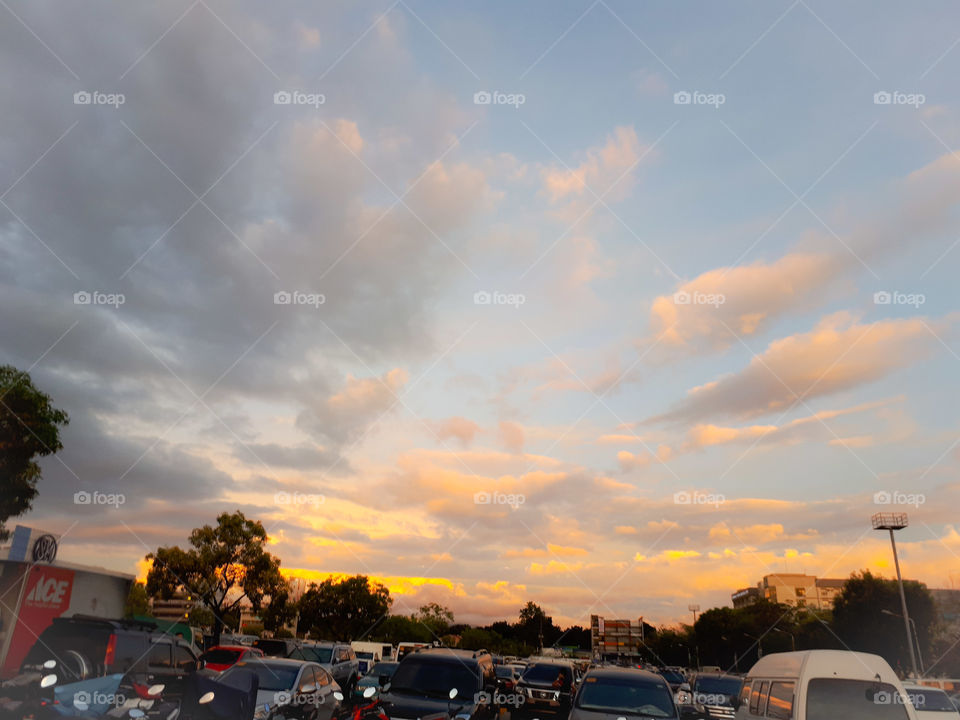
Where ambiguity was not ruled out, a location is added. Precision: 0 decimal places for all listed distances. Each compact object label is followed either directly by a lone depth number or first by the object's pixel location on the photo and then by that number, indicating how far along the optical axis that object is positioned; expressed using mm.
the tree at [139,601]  73781
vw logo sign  21094
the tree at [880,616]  61938
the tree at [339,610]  69938
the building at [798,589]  174188
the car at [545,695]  20266
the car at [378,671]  20900
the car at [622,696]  11188
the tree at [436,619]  126188
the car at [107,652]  9959
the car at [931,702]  16375
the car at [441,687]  11203
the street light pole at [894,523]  58509
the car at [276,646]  23734
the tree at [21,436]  24484
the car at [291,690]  11959
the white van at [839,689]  9516
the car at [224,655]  19266
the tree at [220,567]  42125
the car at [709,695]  22047
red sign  19812
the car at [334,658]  24062
